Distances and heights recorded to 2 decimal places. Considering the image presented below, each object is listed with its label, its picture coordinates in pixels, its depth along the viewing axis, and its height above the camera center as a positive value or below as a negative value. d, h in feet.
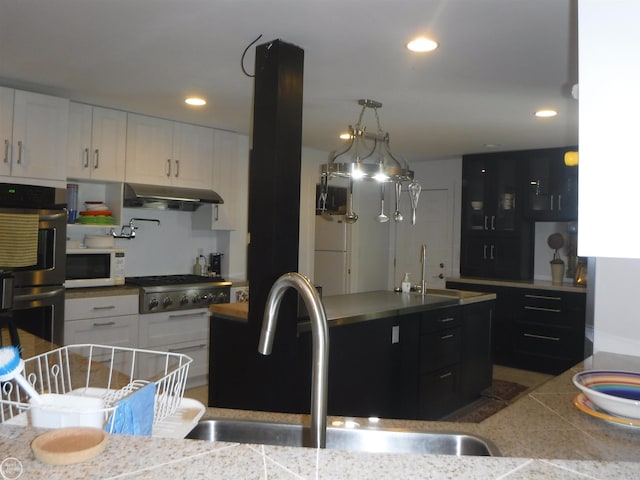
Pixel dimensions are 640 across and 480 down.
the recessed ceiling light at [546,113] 12.16 +3.51
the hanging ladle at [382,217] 10.77 +0.74
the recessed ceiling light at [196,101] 11.81 +3.46
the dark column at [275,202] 8.04 +0.75
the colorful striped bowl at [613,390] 3.90 -1.10
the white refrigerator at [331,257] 20.20 -0.27
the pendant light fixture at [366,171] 9.35 +1.51
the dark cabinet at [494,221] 17.70 +1.22
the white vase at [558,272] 17.11 -0.55
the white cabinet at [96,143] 12.23 +2.52
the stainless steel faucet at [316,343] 2.90 -0.56
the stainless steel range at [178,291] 12.94 -1.25
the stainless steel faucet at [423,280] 12.64 -0.70
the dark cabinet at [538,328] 15.61 -2.33
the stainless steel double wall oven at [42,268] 10.65 -0.59
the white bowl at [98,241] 12.91 +0.05
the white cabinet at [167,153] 13.32 +2.59
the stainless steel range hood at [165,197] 13.14 +1.32
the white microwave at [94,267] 12.33 -0.61
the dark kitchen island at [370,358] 8.29 -2.05
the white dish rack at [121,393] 3.16 -1.16
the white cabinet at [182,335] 13.00 -2.42
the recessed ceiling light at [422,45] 7.96 +3.38
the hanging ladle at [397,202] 11.20 +1.13
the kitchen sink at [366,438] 3.75 -1.43
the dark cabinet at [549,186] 16.63 +2.38
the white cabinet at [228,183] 15.26 +1.98
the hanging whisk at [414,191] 10.87 +1.36
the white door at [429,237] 20.01 +0.64
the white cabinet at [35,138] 10.66 +2.28
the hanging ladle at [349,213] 11.10 +0.83
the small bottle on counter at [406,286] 12.78 -0.87
